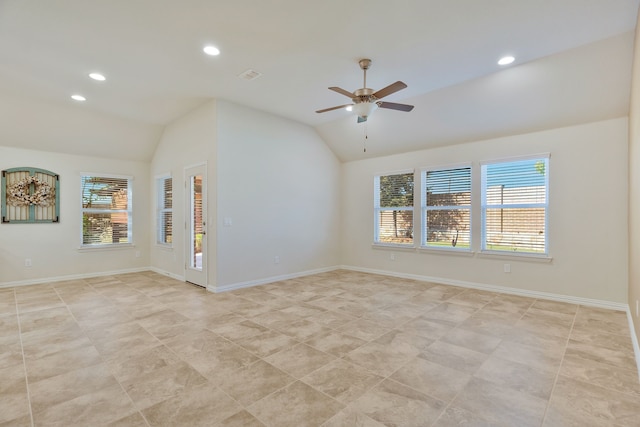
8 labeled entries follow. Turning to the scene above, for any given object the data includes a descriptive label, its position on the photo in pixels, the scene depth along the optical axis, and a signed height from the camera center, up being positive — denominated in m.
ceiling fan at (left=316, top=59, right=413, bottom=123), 3.22 +1.27
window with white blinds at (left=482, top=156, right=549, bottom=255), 4.60 +0.13
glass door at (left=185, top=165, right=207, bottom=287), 5.07 -0.23
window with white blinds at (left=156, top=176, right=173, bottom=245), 6.16 +0.04
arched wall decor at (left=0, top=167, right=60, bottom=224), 5.32 +0.30
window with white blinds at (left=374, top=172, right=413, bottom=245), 6.09 +0.11
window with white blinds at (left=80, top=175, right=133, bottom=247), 6.11 +0.05
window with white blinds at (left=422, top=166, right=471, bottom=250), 5.35 +0.11
